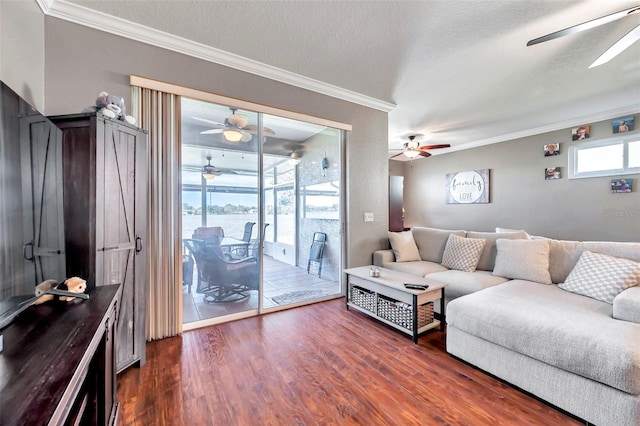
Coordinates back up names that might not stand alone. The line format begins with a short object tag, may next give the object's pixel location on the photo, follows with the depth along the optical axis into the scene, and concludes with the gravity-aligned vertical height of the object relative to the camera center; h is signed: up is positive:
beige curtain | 2.37 +0.01
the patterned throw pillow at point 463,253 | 3.26 -0.56
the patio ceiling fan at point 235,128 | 2.90 +0.95
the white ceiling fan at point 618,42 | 1.76 +1.29
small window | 3.85 +0.80
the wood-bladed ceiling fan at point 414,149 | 5.11 +1.20
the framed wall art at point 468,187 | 5.68 +0.51
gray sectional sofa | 1.44 -0.76
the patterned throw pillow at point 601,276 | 2.08 -0.57
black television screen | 1.02 +0.06
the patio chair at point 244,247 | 3.07 -0.42
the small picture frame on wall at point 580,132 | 4.30 +1.27
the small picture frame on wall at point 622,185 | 3.85 +0.35
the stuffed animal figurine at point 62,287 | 1.27 -0.40
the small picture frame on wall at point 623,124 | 3.88 +1.27
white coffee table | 2.48 -0.93
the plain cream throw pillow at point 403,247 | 3.77 -0.54
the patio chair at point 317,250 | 4.35 -0.67
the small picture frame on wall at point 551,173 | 4.61 +0.64
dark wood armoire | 1.68 +0.02
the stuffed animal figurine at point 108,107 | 1.76 +0.73
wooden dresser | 0.68 -0.48
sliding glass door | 2.75 +0.04
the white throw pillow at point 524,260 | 2.73 -0.56
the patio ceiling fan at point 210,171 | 2.81 +0.45
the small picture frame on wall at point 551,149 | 4.61 +1.07
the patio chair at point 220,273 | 2.87 -0.71
